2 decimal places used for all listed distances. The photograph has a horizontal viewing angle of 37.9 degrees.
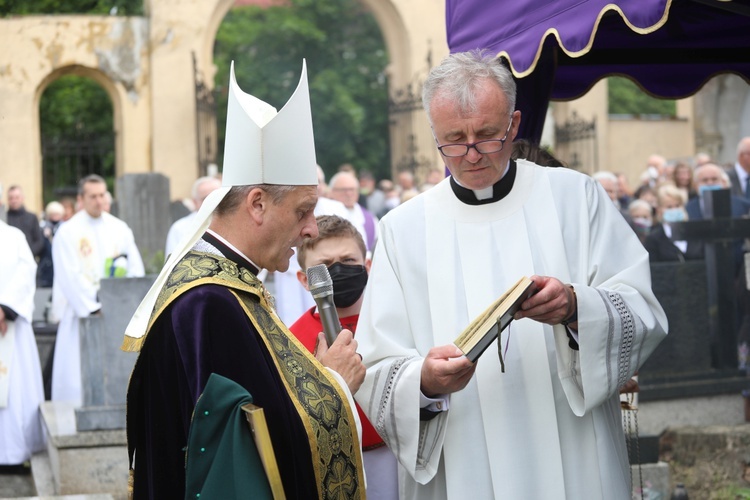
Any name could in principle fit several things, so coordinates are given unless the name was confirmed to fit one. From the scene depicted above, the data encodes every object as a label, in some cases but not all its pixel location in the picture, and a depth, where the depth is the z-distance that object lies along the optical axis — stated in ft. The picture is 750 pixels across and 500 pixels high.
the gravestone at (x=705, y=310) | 25.13
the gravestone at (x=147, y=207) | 42.34
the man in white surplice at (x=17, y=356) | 26.40
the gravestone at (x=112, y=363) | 23.62
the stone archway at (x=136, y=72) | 62.39
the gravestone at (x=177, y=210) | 49.11
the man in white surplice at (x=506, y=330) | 10.60
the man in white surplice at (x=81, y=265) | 31.37
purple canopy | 11.59
